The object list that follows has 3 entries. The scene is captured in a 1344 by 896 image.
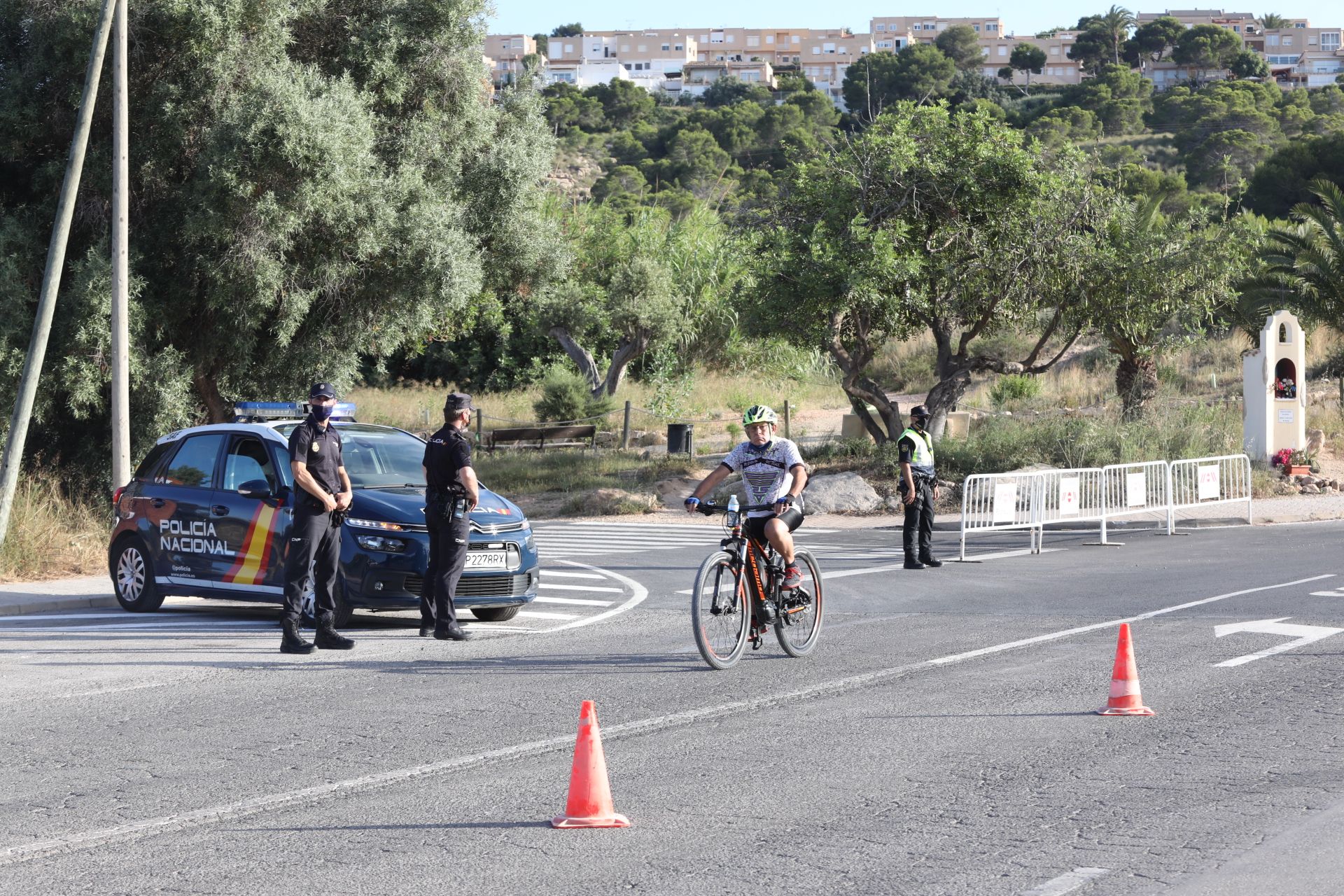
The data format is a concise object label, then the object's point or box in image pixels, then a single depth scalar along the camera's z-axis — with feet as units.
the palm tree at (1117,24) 515.50
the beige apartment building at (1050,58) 591.78
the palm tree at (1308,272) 112.47
